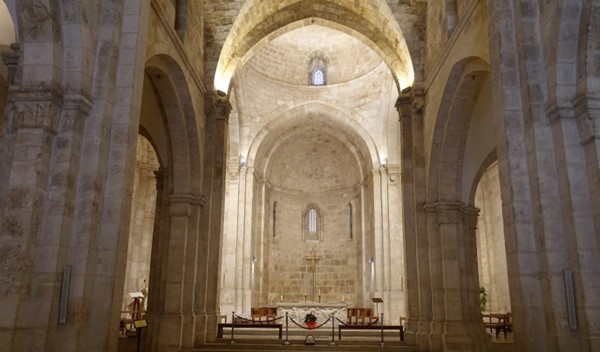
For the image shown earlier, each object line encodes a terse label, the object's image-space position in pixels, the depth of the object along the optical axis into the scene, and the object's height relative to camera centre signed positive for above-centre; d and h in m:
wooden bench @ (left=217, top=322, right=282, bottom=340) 15.48 -0.83
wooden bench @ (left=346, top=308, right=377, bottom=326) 21.28 -0.69
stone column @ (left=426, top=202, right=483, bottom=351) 13.36 +0.50
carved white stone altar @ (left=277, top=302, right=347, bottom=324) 22.75 -0.48
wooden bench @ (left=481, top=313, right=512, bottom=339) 16.52 -0.77
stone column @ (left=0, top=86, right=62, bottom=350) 6.86 +1.15
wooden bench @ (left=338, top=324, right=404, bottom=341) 15.62 -0.85
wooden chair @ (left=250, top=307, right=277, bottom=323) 21.45 -0.61
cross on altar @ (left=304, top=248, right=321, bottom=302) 28.17 +1.63
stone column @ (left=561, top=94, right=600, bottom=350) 6.94 +1.06
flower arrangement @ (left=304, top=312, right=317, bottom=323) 17.52 -0.65
